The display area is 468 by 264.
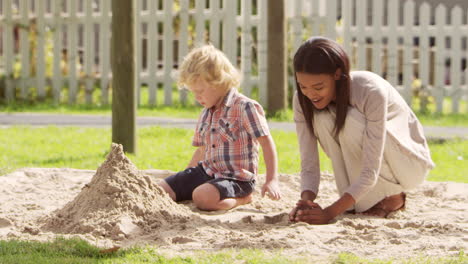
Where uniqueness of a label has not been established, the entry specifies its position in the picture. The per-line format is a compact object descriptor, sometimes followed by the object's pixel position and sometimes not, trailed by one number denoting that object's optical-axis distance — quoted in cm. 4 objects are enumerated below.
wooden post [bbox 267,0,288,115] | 1621
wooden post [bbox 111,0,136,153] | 1102
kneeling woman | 710
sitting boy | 810
